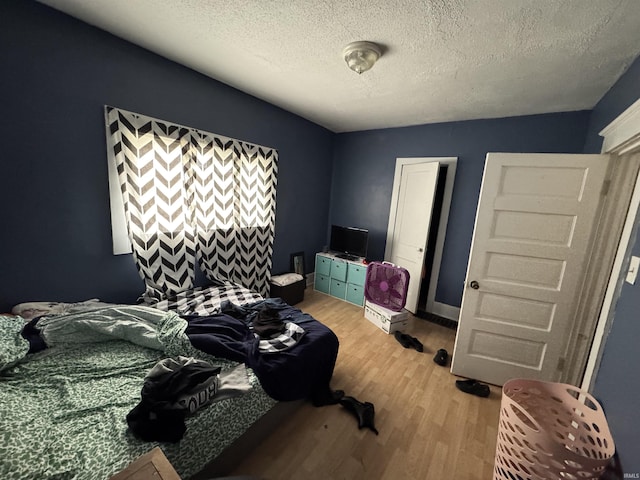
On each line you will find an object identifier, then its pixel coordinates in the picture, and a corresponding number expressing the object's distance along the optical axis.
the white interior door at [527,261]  1.69
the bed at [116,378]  0.89
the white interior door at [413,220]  3.01
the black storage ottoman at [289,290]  3.09
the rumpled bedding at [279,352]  1.43
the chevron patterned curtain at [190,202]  1.94
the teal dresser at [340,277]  3.35
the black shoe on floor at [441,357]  2.26
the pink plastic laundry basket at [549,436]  0.94
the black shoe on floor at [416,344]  2.46
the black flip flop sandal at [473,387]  1.92
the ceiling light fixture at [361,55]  1.59
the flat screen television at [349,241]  3.47
